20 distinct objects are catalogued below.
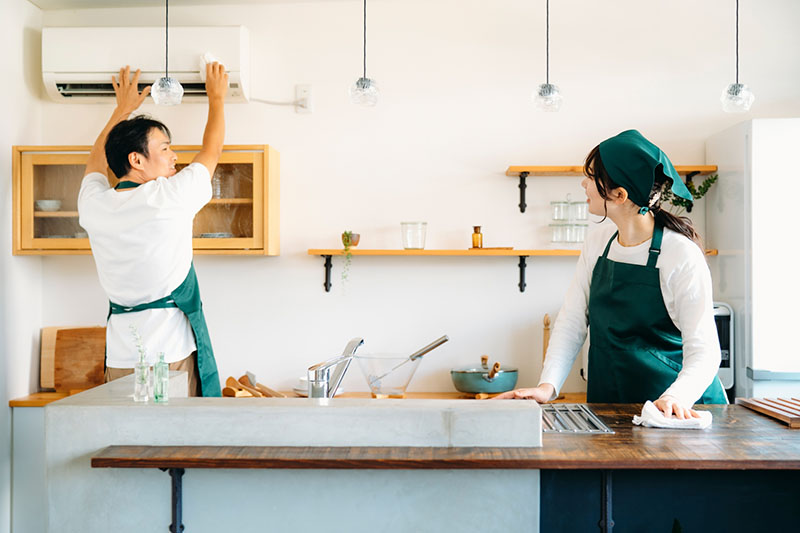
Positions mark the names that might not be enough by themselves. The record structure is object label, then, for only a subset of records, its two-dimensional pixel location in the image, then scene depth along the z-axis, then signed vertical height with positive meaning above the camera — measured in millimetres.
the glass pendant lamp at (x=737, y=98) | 2838 +703
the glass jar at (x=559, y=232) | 3545 +200
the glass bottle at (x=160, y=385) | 1707 -277
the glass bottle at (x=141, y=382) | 1724 -273
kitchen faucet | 1986 -297
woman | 2041 -79
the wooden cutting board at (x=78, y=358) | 3396 -424
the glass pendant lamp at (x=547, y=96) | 2928 +726
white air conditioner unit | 3412 +1054
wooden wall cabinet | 3357 +321
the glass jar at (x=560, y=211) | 3527 +301
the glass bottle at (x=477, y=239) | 3467 +159
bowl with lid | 3355 -513
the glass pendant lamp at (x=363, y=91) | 2924 +745
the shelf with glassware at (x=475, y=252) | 3400 +93
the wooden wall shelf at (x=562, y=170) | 3389 +491
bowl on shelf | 3377 +308
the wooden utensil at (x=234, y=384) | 3066 -510
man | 2484 +82
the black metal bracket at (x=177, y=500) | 1596 -520
